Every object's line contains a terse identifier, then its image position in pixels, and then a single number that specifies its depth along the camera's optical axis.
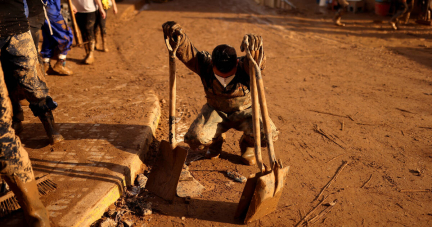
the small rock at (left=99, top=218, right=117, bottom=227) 2.71
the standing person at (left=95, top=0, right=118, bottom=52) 6.77
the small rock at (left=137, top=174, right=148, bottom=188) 3.31
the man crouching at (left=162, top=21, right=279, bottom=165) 3.26
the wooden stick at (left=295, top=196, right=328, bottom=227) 2.85
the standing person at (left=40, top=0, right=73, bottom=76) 5.31
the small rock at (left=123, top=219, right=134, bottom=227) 2.77
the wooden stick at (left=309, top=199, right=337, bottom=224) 2.85
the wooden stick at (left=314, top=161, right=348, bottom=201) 3.22
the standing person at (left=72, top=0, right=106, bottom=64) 6.30
